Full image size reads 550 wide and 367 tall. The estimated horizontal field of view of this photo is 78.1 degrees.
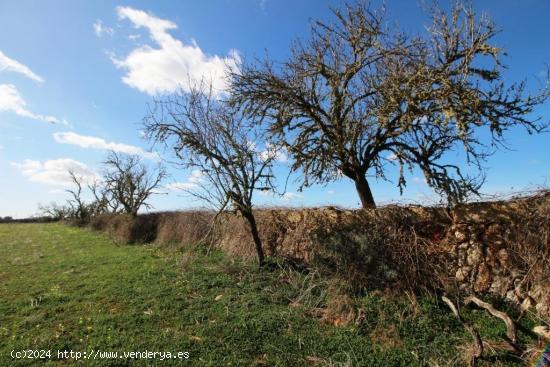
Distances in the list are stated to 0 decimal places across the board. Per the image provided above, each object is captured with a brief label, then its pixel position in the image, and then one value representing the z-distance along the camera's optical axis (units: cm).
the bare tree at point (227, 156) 1005
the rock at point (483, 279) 659
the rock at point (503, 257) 635
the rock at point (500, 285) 626
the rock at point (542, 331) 494
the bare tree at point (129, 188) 2980
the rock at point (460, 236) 698
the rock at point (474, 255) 672
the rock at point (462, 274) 682
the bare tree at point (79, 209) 4212
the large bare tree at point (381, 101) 834
